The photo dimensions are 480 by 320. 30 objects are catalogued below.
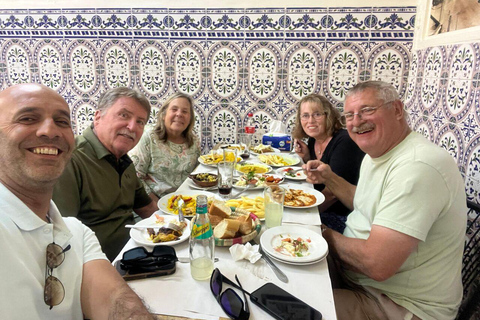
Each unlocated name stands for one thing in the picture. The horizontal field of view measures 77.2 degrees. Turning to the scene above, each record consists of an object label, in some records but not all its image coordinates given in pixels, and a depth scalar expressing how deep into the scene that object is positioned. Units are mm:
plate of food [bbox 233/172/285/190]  1856
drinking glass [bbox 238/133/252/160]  2891
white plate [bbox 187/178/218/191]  1844
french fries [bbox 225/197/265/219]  1437
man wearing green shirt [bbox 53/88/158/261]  1454
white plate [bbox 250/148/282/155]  2934
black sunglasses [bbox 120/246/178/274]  963
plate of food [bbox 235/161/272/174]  2217
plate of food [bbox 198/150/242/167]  2412
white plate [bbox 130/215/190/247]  1115
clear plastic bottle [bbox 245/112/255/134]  3443
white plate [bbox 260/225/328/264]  1044
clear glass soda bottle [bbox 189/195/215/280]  961
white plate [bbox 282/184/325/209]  1601
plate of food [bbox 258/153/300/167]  2484
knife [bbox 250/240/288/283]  975
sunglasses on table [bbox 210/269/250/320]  802
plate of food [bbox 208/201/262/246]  1134
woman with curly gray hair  2439
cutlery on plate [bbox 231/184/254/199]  1723
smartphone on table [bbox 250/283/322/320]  804
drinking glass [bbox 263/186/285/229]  1301
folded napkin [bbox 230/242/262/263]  1064
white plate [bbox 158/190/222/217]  1472
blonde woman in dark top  2119
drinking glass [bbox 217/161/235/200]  1643
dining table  826
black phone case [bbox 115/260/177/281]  941
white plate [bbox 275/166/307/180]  2056
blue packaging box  3133
